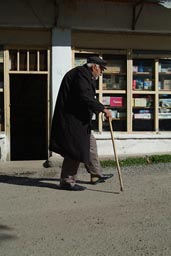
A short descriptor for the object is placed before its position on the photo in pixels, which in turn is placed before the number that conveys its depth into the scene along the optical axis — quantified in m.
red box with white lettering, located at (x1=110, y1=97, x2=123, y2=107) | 11.29
